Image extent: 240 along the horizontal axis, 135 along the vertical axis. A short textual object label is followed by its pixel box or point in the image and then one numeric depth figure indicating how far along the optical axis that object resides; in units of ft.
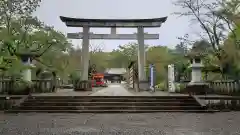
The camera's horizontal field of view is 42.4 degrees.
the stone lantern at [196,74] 65.98
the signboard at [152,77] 82.23
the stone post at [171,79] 77.71
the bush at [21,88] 59.98
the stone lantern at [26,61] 63.41
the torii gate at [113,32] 90.07
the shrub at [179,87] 74.94
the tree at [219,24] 69.42
